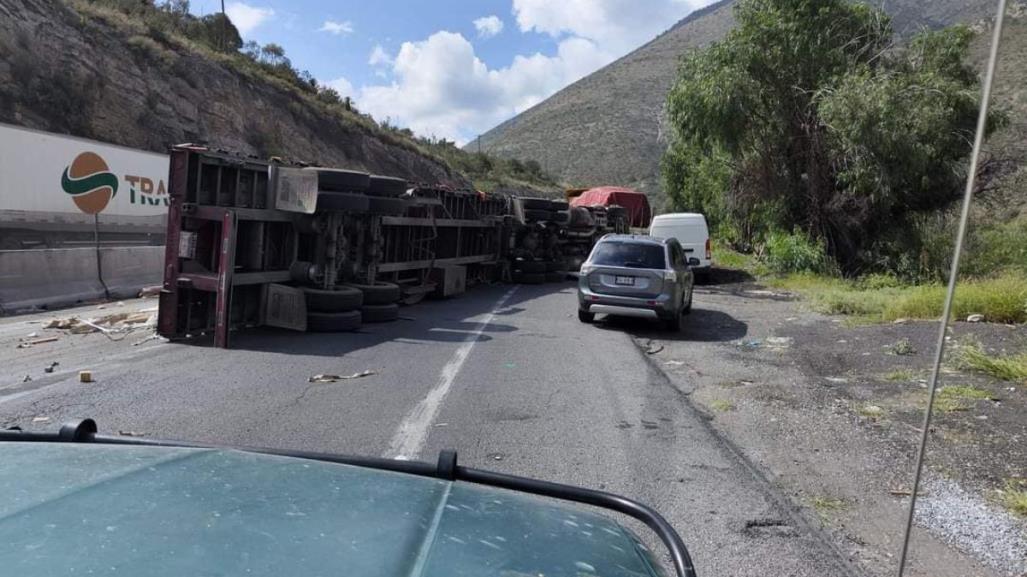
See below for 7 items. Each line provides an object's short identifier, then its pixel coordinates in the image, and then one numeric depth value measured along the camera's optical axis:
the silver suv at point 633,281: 14.08
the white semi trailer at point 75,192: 17.03
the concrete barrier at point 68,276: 13.04
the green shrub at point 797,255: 24.14
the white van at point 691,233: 24.42
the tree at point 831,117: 21.12
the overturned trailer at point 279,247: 10.79
